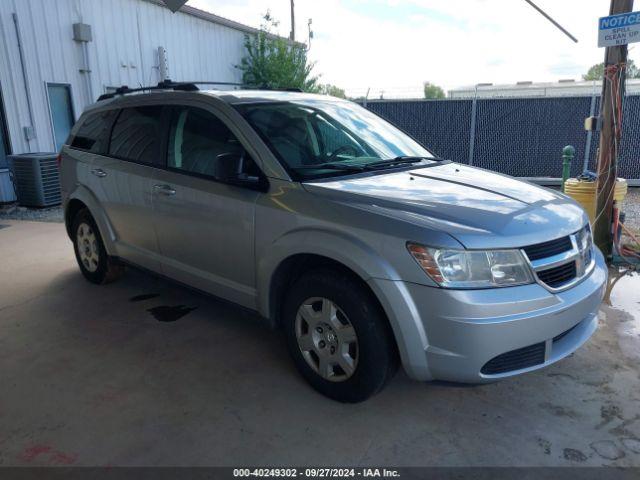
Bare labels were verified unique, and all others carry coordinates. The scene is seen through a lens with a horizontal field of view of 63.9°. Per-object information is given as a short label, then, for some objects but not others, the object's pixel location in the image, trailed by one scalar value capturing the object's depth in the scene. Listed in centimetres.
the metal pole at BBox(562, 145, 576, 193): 600
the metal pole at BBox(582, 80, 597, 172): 1049
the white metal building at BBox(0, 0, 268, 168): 916
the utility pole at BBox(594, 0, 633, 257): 519
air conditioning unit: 898
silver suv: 241
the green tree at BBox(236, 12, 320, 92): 1533
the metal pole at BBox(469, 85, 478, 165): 1139
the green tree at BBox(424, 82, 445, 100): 7602
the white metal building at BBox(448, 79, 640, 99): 2502
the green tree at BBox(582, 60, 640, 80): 5936
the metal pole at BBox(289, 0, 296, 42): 2555
